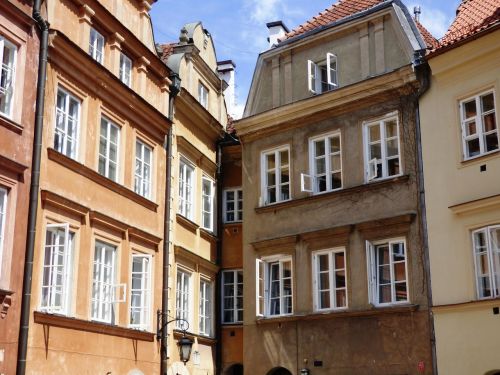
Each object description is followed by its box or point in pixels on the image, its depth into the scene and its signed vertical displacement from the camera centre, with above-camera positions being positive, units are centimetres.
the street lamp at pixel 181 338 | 1708 +95
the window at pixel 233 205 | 2187 +483
